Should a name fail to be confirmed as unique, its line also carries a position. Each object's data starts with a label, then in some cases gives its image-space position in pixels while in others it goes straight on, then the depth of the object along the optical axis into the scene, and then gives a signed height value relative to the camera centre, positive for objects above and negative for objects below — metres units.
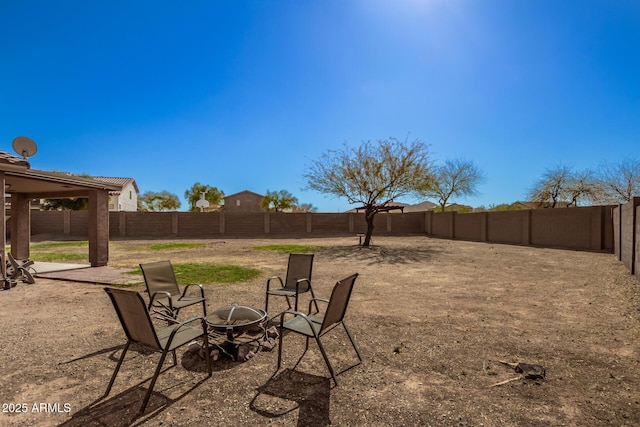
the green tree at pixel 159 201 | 49.76 +2.16
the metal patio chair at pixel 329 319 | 3.09 -1.01
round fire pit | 3.37 -1.07
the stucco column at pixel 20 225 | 10.94 -0.34
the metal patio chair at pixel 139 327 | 2.68 -0.93
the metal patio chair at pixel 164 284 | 4.51 -0.95
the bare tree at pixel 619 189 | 23.36 +2.09
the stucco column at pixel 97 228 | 9.78 -0.37
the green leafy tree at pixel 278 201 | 48.34 +2.21
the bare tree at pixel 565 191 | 25.97 +2.17
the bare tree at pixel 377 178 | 17.88 +2.07
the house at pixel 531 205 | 28.14 +1.18
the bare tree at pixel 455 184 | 37.72 +3.70
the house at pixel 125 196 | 33.46 +1.97
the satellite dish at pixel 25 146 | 8.73 +1.75
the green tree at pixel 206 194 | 52.59 +3.36
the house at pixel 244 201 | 52.91 +2.34
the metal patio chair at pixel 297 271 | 5.14 -0.84
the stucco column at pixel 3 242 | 6.83 -0.56
